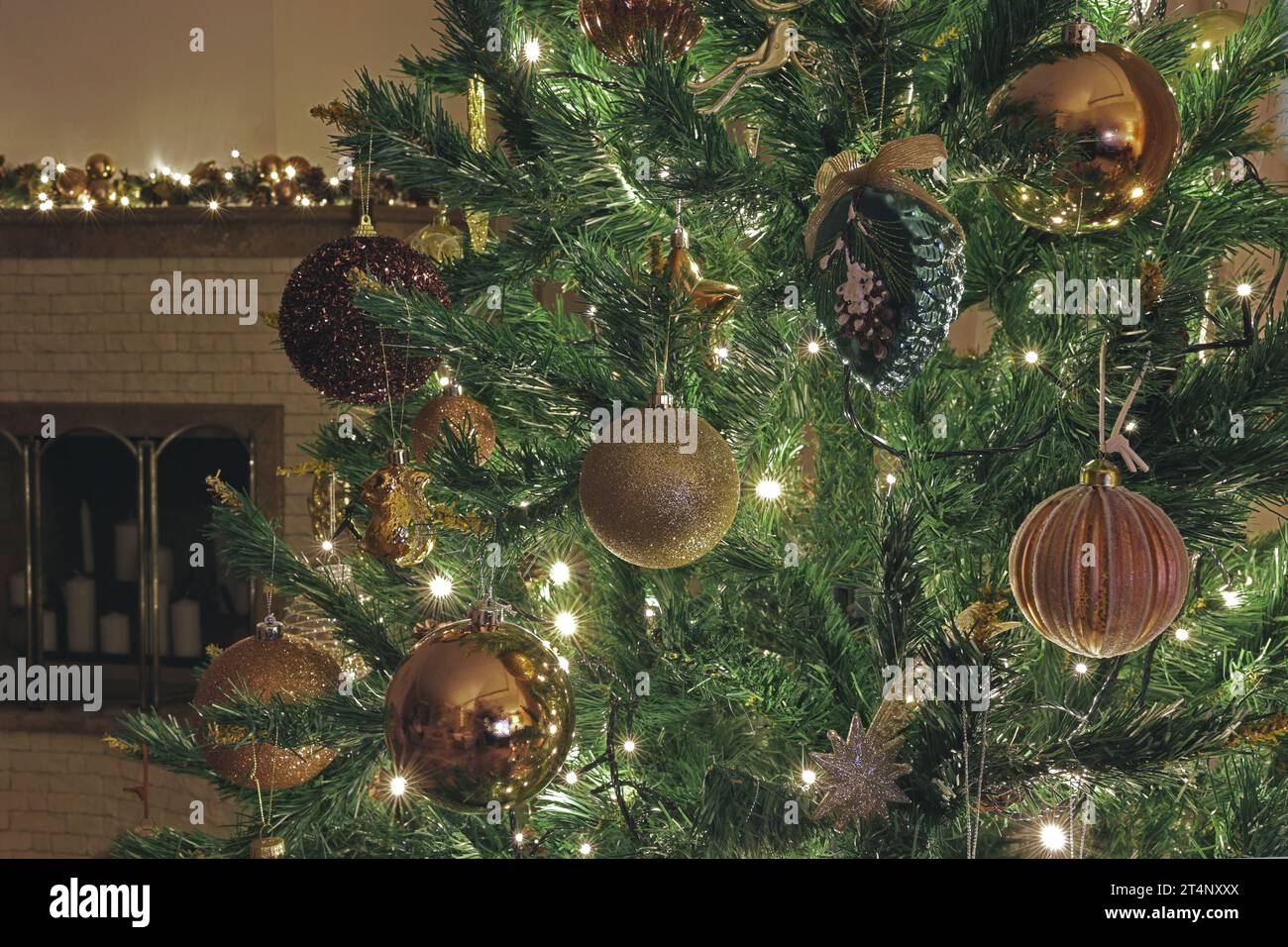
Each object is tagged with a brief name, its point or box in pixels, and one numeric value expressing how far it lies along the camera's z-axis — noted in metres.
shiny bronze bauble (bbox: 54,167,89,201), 3.35
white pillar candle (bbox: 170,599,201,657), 3.49
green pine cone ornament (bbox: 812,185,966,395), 0.79
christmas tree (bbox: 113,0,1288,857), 0.82
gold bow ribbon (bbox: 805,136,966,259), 0.79
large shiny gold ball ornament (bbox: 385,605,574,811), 0.86
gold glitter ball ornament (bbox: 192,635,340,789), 1.07
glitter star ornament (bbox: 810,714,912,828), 0.88
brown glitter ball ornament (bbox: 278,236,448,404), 1.07
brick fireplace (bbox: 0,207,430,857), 3.27
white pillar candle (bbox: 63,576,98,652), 3.57
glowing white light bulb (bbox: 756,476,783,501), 1.08
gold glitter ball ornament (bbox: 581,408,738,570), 0.88
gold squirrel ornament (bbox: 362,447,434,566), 1.03
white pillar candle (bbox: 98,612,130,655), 3.56
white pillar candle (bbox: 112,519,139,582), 3.56
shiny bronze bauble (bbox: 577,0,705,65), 0.92
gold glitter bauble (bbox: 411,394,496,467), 1.07
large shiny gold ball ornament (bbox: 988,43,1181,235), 0.79
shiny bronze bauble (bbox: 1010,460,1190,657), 0.78
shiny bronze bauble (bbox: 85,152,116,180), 3.34
